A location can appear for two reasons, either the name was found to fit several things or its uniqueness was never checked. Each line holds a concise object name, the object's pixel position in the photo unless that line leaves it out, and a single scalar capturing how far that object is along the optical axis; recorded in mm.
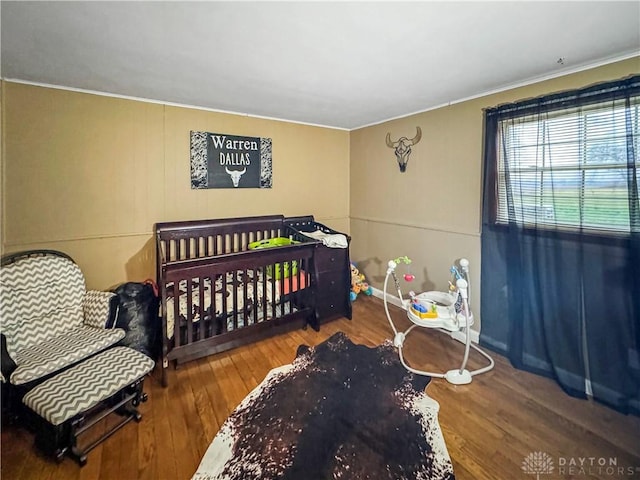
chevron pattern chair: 1679
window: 1798
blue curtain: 1812
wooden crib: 2246
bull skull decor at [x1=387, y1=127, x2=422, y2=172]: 3206
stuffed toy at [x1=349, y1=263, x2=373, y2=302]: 3629
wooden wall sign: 2982
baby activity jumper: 2135
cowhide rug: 1490
